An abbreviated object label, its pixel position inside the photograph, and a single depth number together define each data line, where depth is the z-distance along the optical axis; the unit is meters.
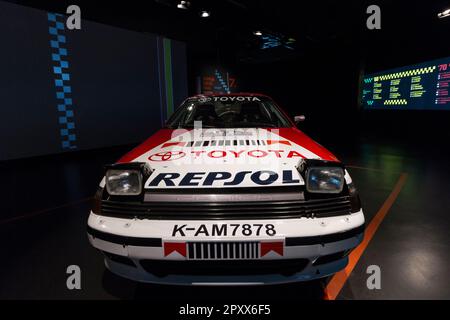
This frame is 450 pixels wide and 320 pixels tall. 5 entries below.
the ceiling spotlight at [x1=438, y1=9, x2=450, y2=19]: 6.10
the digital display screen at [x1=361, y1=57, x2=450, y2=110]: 6.96
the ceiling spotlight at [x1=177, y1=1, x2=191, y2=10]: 6.40
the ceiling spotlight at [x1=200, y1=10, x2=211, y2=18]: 6.98
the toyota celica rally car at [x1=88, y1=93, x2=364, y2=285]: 1.21
